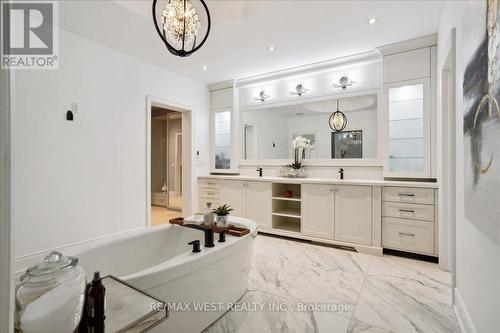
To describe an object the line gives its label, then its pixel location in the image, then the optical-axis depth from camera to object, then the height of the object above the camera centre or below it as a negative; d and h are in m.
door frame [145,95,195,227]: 4.54 +0.21
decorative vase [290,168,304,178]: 3.90 -0.12
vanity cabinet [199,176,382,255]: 3.04 -0.62
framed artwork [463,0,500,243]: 0.98 +0.23
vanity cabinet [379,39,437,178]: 2.93 +0.75
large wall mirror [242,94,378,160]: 3.51 +0.60
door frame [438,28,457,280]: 2.46 -0.02
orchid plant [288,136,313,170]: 3.92 +0.30
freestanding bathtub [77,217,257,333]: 1.39 -0.73
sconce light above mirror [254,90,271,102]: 4.40 +1.28
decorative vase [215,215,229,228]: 2.11 -0.48
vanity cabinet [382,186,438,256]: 2.72 -0.64
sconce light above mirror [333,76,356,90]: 3.60 +1.27
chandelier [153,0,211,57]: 1.86 +1.14
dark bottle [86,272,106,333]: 0.68 -0.41
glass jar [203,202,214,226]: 2.19 -0.48
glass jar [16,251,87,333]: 0.60 -0.35
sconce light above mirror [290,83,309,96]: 4.00 +1.28
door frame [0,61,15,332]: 0.38 -0.06
